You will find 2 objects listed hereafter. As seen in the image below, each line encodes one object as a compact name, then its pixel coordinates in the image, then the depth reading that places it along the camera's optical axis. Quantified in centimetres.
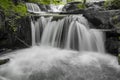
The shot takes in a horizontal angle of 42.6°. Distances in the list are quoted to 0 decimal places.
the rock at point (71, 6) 1505
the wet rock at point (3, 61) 593
